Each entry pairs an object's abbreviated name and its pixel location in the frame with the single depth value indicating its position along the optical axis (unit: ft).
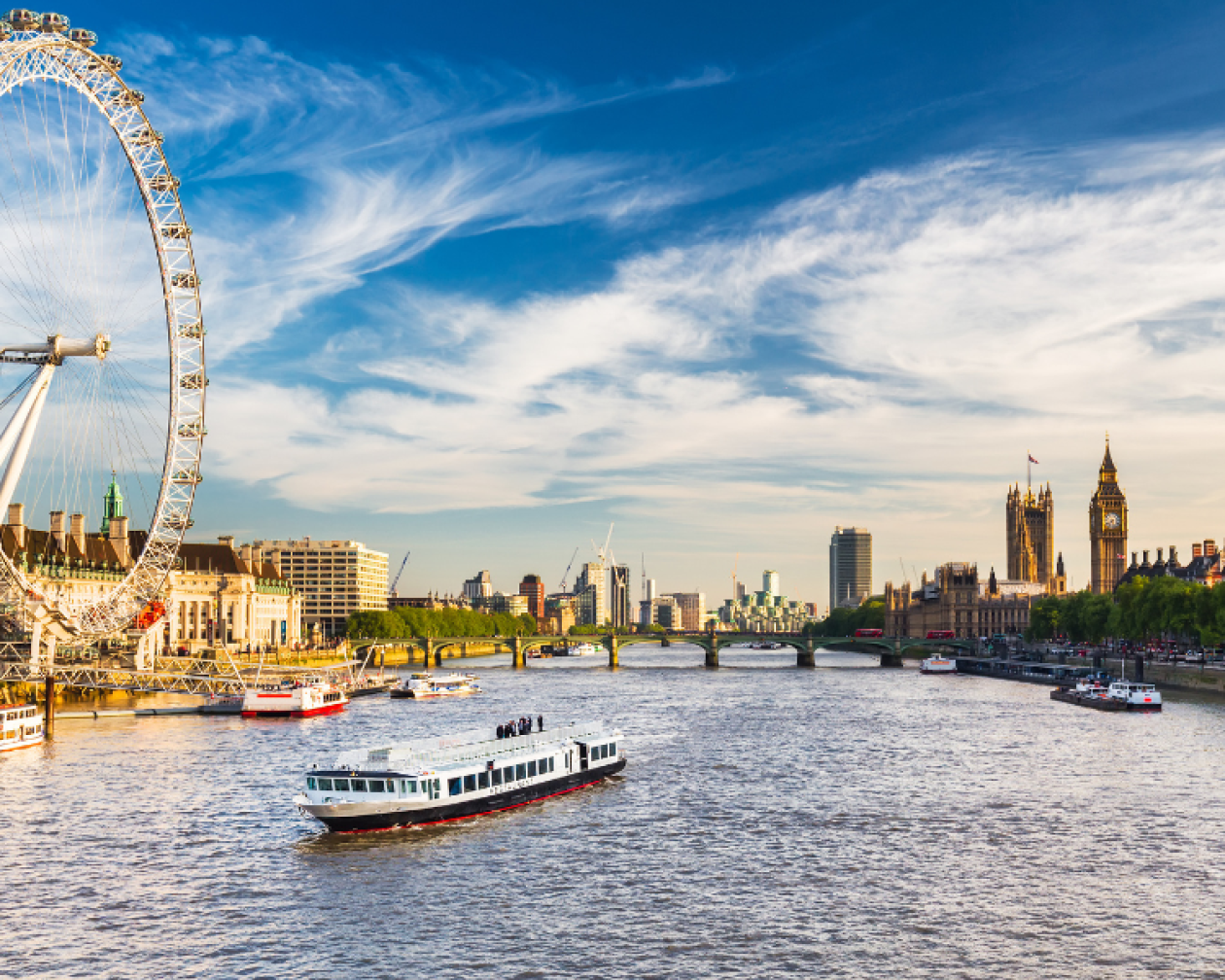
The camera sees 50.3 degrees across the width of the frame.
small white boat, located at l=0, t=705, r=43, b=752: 279.90
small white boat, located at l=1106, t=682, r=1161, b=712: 391.86
